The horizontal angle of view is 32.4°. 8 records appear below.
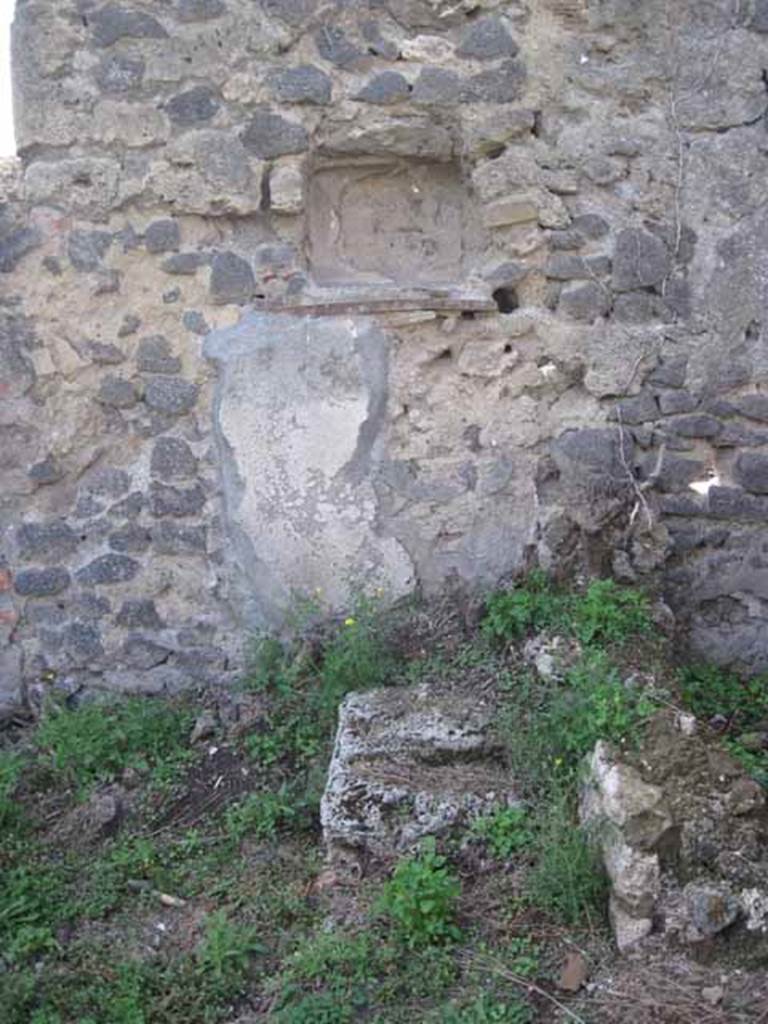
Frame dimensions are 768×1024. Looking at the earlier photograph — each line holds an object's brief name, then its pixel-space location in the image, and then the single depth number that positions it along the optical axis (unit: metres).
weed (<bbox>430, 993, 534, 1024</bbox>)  3.13
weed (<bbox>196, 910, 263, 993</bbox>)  3.47
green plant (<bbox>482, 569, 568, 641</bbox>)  4.47
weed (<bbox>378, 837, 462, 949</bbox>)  3.43
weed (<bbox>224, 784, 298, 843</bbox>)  4.12
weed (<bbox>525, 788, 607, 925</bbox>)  3.48
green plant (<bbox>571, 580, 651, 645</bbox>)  4.32
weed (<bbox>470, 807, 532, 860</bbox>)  3.68
